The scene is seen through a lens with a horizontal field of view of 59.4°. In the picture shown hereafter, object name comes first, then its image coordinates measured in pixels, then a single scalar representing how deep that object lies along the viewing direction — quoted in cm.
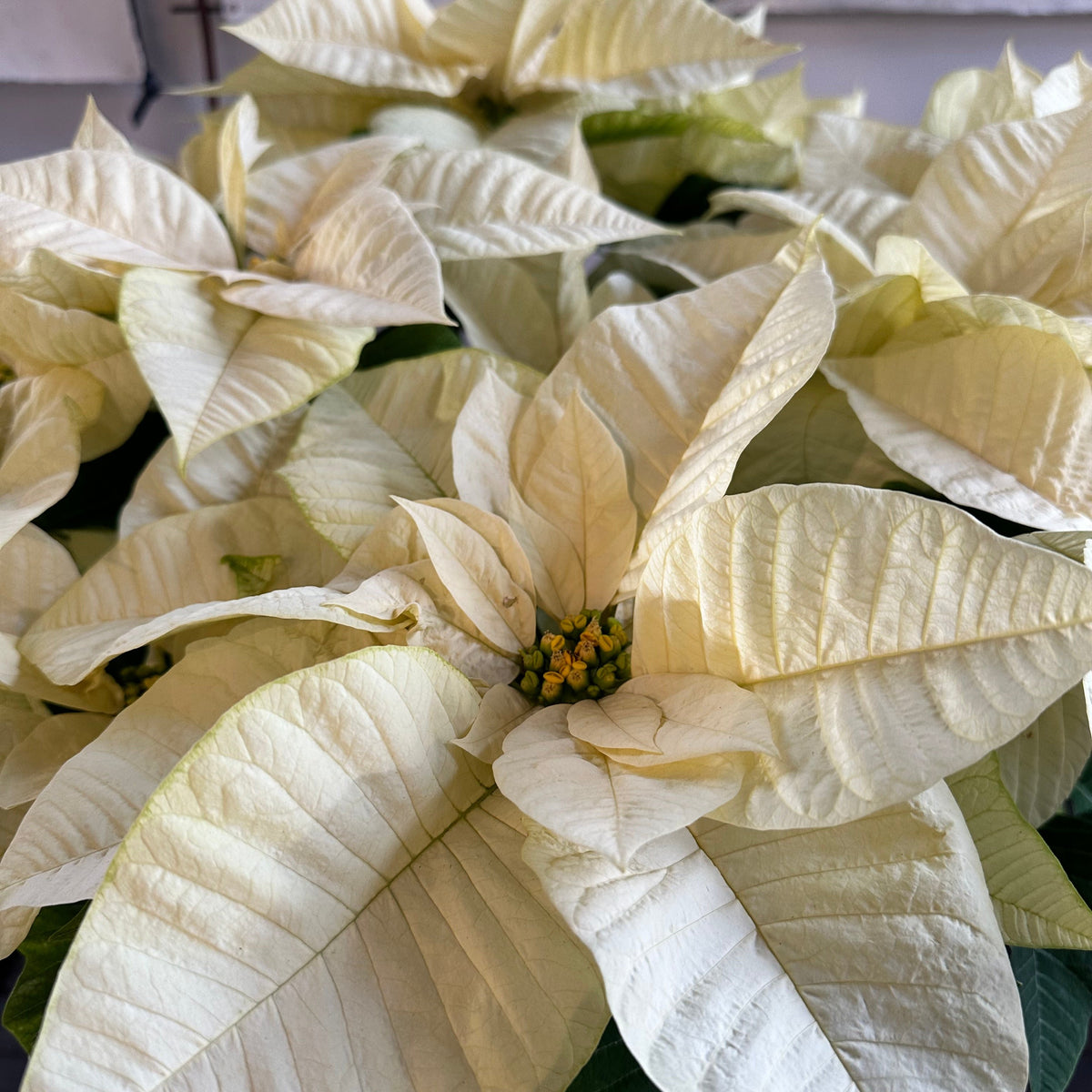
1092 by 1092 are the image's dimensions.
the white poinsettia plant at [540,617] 22
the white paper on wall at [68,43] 92
